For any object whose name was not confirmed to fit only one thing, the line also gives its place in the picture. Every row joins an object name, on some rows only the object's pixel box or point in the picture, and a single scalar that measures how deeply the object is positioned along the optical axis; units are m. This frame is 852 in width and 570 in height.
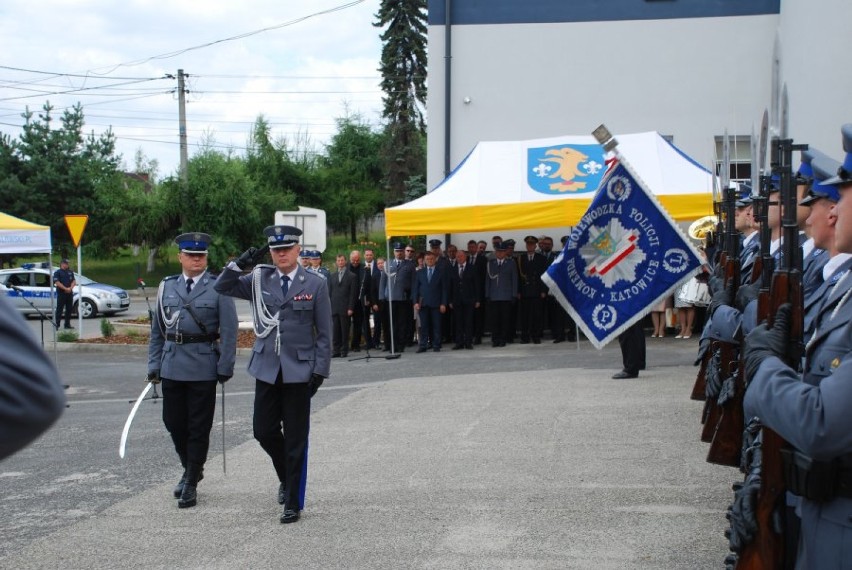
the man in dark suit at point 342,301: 18.62
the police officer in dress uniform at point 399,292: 18.70
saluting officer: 6.74
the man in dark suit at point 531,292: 18.86
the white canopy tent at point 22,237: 15.27
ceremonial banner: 9.02
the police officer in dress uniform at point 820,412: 2.67
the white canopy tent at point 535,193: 16.80
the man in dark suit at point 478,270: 19.05
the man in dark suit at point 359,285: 19.14
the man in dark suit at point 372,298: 19.12
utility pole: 38.41
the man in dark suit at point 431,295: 18.44
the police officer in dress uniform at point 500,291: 18.66
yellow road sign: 20.67
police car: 30.86
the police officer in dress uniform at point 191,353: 7.28
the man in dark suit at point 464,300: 18.64
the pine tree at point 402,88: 54.72
